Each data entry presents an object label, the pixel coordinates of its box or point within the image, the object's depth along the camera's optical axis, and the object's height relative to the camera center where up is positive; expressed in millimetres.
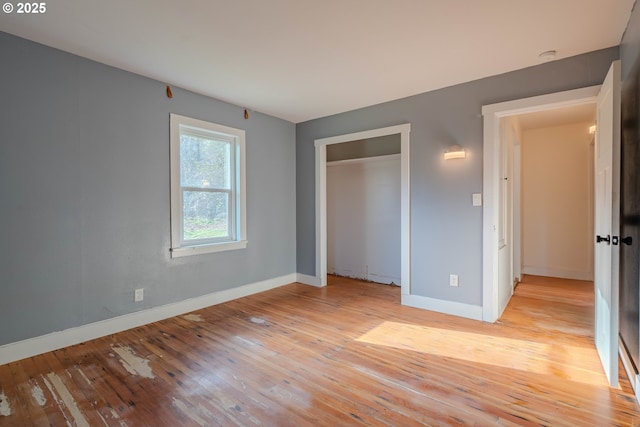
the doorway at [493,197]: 3131 +122
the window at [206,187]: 3465 +283
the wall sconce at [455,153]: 3367 +611
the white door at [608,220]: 1991 -81
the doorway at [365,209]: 4777 +10
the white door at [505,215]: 3459 -77
